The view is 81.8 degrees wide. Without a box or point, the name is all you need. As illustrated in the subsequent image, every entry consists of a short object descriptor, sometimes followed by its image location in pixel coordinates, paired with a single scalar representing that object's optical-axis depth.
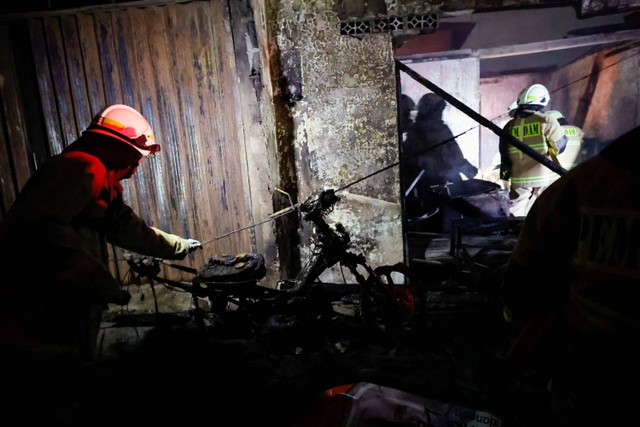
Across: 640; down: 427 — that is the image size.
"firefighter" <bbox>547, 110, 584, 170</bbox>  9.22
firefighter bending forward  2.50
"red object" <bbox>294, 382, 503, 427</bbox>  2.26
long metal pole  3.84
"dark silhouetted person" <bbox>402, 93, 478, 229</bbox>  10.88
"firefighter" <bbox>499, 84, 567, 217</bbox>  7.07
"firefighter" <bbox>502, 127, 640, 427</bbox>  1.40
